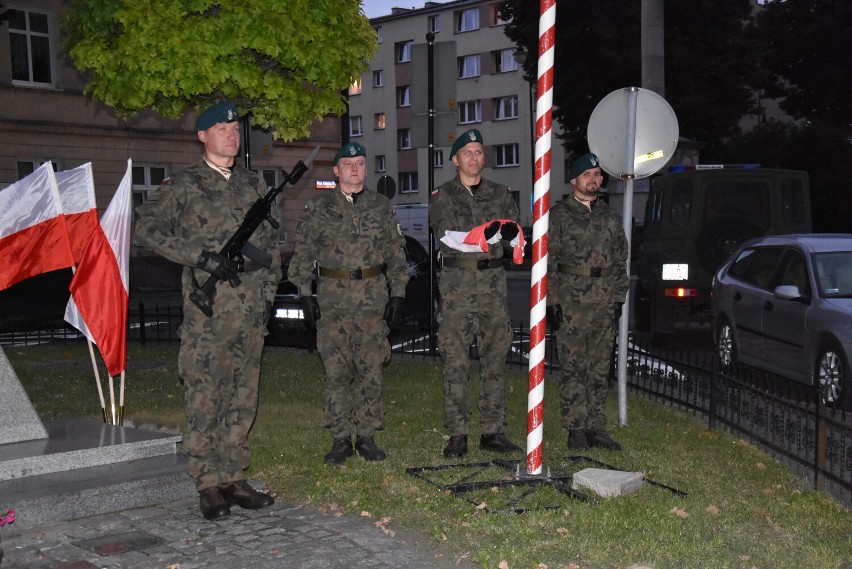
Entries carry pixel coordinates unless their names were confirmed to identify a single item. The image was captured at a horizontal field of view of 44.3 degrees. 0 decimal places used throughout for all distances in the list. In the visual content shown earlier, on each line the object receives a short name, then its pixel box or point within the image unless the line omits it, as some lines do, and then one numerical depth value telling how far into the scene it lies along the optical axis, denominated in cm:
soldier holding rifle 592
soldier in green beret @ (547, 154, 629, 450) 769
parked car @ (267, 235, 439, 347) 1385
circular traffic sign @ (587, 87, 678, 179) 833
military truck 1452
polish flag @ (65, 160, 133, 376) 730
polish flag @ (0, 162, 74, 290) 694
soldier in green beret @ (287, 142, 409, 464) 712
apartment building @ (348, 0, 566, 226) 6078
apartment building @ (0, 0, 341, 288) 2611
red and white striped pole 646
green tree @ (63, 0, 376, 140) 930
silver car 968
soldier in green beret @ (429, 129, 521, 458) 730
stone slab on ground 623
